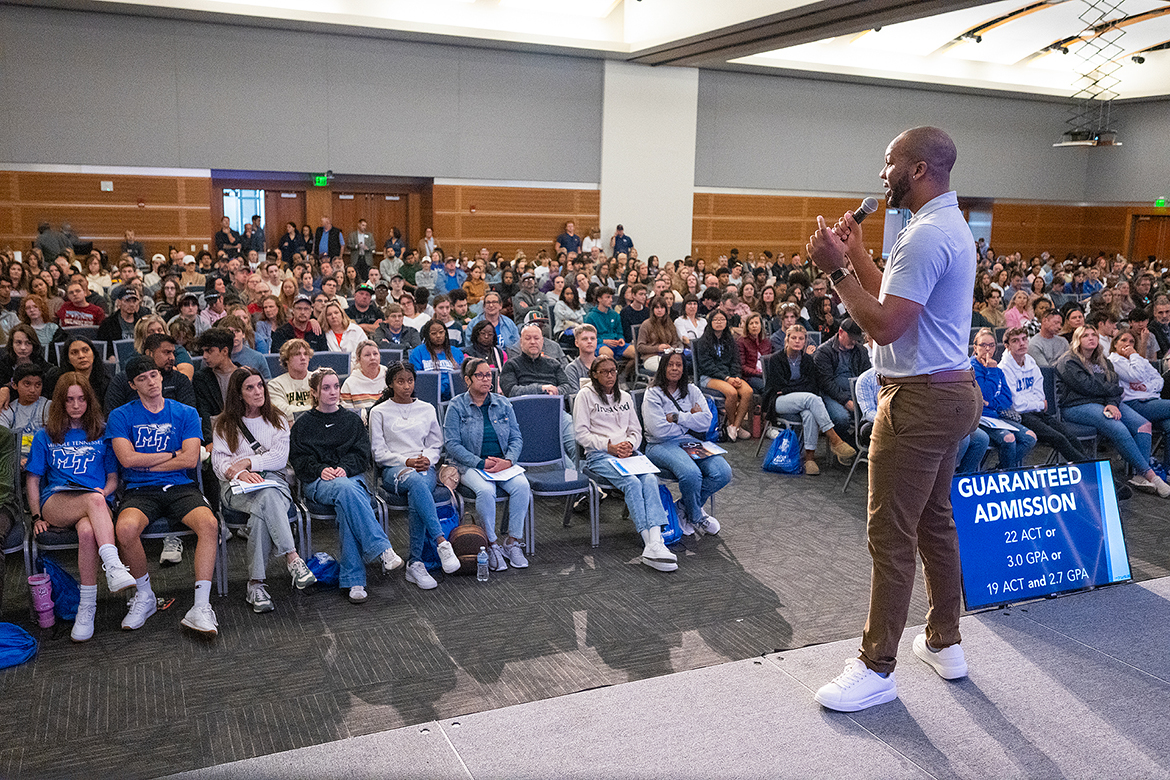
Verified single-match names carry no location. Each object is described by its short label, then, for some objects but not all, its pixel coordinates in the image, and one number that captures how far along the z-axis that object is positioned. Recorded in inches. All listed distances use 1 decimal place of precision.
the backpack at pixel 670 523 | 214.8
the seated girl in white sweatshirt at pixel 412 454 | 193.0
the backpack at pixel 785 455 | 282.5
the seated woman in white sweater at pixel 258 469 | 180.5
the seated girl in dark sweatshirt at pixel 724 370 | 325.4
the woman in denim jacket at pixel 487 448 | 201.3
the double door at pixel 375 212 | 726.5
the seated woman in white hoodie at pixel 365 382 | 244.7
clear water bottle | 192.4
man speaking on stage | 107.6
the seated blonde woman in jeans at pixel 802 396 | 284.5
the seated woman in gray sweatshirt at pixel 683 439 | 220.8
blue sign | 151.2
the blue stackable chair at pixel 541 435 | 223.3
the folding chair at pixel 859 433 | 256.8
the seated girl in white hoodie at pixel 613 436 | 207.8
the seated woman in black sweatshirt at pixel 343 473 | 184.9
